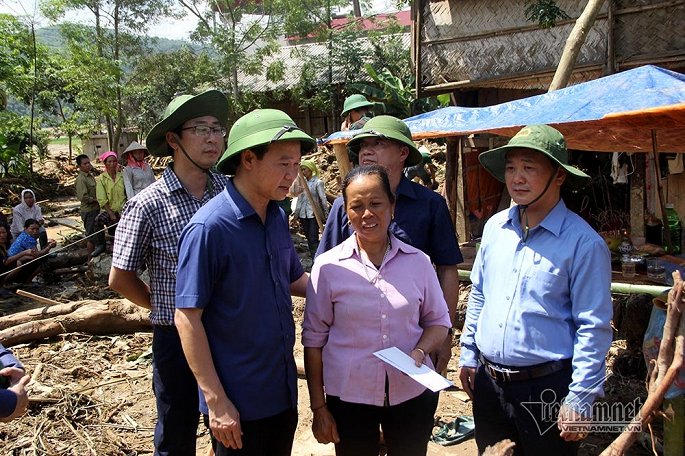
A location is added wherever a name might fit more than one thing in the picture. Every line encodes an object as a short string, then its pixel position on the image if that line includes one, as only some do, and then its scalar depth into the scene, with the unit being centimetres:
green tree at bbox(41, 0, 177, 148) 1941
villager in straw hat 827
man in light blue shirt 213
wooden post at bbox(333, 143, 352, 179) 689
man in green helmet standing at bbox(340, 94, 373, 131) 688
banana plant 1182
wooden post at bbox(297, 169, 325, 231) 862
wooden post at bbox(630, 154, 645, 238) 772
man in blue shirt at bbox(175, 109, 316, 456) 187
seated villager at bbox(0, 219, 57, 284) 852
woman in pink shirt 215
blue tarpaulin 332
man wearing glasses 249
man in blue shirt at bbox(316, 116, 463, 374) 267
